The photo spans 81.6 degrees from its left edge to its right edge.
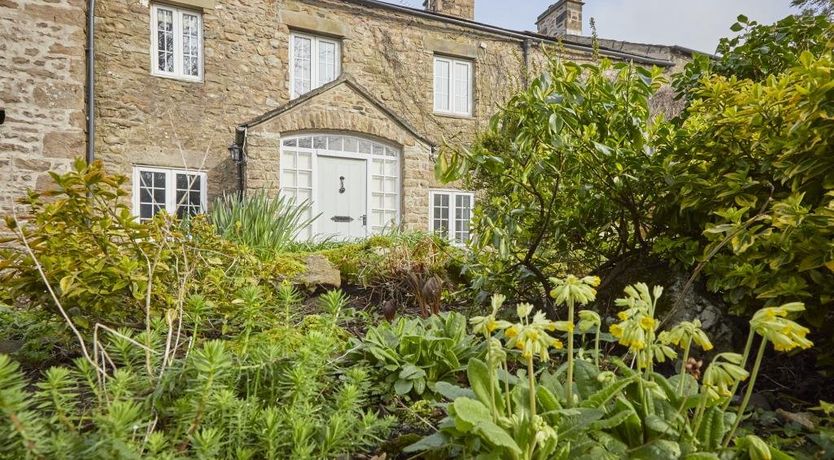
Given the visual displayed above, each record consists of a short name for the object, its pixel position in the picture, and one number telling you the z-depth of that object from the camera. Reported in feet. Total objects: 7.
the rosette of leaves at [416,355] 5.98
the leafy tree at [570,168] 7.97
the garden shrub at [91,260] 6.73
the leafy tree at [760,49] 9.71
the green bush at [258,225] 16.49
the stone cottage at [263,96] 27.35
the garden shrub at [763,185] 6.04
